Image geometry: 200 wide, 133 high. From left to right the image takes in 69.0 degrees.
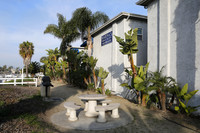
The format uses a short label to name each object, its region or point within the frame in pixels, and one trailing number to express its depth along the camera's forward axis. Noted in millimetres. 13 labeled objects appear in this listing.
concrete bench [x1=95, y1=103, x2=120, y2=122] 4762
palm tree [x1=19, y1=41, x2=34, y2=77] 29875
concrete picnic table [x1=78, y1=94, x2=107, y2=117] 5346
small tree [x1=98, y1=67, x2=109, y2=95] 9867
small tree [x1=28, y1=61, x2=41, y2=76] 29938
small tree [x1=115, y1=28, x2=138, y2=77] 6562
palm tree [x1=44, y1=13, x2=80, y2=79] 17222
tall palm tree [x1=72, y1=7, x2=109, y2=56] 13453
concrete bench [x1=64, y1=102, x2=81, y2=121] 4848
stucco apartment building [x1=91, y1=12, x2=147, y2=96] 10016
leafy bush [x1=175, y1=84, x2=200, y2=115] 5016
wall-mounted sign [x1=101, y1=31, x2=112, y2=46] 11818
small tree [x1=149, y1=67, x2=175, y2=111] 5750
